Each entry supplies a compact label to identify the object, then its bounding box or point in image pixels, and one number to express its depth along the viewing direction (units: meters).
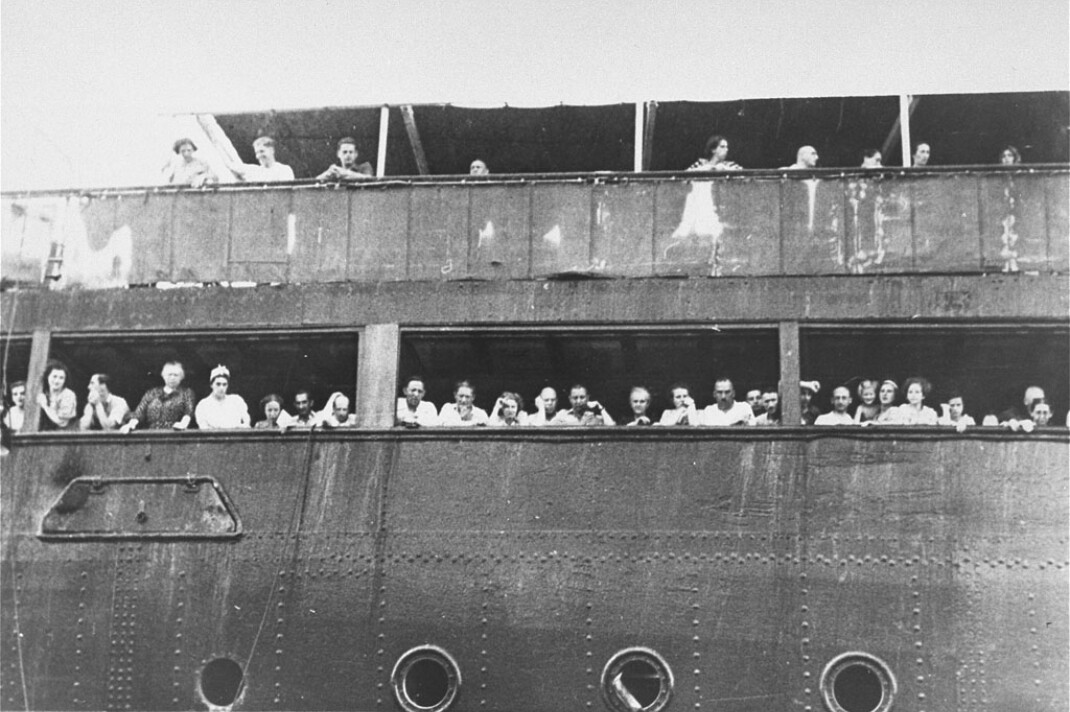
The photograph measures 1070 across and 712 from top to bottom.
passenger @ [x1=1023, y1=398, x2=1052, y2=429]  11.05
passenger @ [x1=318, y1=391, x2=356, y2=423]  11.57
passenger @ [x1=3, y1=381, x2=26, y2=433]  12.32
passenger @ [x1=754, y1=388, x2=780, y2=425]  11.38
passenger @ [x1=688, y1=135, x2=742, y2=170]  12.48
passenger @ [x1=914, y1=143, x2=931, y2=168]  12.62
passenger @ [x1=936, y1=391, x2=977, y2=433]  10.99
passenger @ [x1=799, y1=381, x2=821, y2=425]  11.48
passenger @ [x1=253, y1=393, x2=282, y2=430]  11.69
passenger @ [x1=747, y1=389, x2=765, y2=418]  11.52
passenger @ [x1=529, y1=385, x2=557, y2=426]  11.48
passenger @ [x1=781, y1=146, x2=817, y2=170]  12.45
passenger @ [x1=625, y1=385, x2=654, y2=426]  11.30
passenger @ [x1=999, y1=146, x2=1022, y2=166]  12.57
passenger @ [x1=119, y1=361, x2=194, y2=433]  12.01
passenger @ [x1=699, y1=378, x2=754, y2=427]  11.38
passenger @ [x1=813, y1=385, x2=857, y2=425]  11.25
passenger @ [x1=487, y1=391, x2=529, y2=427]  11.47
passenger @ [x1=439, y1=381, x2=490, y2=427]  11.52
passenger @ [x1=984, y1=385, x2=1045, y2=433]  10.94
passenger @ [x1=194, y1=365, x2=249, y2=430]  11.88
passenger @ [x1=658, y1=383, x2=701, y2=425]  11.30
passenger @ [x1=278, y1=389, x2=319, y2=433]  11.59
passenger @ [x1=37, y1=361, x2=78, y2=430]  12.19
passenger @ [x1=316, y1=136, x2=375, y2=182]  12.67
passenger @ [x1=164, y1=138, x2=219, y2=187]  13.20
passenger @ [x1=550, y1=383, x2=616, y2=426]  11.43
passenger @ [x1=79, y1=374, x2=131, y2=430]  12.05
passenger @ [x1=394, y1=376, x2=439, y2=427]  11.59
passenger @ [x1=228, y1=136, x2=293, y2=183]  13.13
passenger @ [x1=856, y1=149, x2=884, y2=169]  12.57
